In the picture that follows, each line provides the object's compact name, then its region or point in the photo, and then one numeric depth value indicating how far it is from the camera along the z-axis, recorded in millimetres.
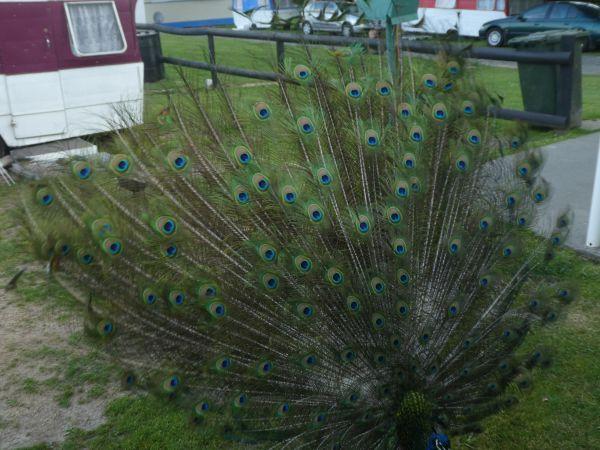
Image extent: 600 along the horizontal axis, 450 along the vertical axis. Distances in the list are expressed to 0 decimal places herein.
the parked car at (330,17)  22109
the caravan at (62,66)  7789
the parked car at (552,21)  18172
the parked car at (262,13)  24766
